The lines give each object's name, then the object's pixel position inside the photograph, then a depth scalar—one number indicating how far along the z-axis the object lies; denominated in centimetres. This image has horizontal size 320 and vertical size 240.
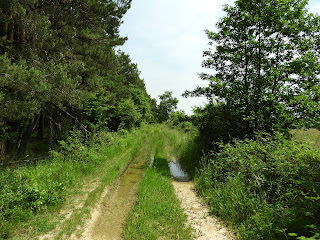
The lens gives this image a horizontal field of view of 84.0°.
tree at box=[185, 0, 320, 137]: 664
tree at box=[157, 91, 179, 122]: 5925
